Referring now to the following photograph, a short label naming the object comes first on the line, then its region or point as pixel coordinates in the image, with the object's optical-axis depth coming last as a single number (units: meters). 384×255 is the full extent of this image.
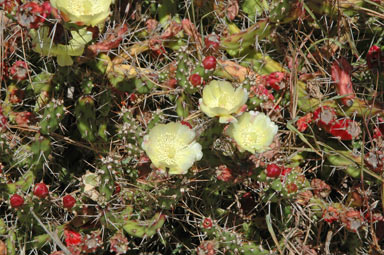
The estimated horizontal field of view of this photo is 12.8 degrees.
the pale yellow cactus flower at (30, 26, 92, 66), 1.60
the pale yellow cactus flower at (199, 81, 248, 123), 1.59
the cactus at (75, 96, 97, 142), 1.65
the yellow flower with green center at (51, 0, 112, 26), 1.57
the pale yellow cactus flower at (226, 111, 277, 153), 1.60
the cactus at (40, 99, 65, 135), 1.62
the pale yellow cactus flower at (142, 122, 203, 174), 1.58
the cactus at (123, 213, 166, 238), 1.64
